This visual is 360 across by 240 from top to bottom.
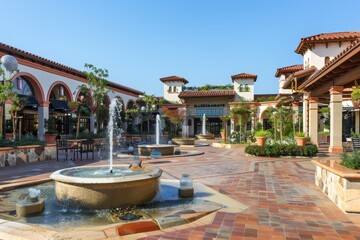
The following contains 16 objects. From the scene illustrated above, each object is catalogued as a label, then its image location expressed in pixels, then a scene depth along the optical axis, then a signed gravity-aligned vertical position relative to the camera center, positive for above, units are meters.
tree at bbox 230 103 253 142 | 20.55 +0.81
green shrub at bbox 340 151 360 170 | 5.33 -0.71
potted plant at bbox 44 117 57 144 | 17.59 -0.81
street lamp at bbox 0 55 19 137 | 8.80 +1.96
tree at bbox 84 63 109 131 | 20.39 +3.07
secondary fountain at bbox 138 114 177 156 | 14.05 -1.30
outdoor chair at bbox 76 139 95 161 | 13.08 -1.07
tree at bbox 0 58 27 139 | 11.72 +1.15
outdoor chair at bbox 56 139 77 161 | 13.20 -1.06
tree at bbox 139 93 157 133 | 32.84 +2.18
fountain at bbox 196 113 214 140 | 31.19 -1.36
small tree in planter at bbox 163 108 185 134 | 28.33 +0.84
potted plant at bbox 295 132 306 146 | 14.56 -0.81
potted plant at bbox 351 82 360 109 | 7.32 +0.81
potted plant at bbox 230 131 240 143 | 22.12 -1.00
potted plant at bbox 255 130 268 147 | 15.21 -0.75
